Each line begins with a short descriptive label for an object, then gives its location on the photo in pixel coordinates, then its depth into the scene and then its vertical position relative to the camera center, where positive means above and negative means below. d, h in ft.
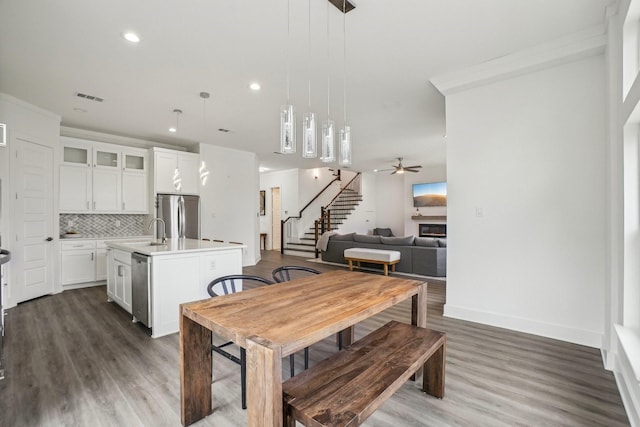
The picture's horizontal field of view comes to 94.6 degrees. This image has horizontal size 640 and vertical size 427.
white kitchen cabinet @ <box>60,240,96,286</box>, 15.62 -2.63
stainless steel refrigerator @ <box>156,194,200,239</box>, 15.47 -0.03
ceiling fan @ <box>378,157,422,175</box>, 27.05 +4.09
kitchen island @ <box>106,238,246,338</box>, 9.84 -2.23
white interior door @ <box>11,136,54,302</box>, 13.07 -0.24
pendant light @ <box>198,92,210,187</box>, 12.98 +5.08
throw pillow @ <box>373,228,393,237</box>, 34.99 -2.22
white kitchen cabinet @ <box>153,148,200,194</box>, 18.31 +2.80
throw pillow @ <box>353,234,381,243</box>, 21.63 -1.89
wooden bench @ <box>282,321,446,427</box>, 3.86 -2.60
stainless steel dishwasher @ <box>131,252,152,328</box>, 9.86 -2.59
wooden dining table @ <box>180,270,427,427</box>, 3.66 -1.67
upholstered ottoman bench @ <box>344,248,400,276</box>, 19.12 -2.91
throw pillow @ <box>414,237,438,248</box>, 19.17 -1.93
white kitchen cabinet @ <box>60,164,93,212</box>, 15.98 +1.39
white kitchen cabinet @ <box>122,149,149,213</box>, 18.12 +2.01
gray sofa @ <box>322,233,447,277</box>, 18.88 -2.46
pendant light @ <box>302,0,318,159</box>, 7.13 +1.91
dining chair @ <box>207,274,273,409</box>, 6.16 -3.00
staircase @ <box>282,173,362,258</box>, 30.40 -0.41
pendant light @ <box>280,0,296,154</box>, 6.84 +1.96
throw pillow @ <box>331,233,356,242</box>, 23.30 -1.89
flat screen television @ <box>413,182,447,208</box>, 32.03 +2.10
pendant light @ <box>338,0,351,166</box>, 7.95 +1.90
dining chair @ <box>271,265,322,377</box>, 7.66 -1.86
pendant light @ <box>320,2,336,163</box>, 7.57 +1.87
